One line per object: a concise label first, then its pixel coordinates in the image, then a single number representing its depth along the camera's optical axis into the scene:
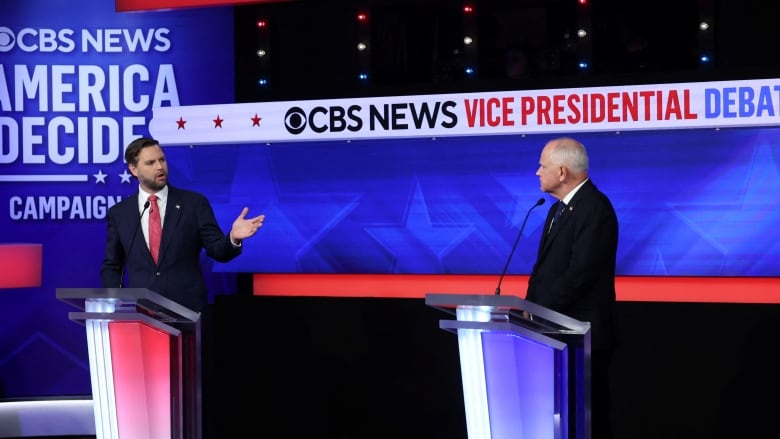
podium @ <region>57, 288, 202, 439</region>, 6.96
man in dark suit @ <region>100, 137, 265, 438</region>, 8.39
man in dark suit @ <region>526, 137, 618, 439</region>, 7.11
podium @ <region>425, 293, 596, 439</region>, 6.10
